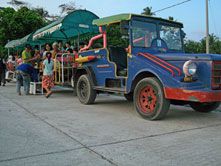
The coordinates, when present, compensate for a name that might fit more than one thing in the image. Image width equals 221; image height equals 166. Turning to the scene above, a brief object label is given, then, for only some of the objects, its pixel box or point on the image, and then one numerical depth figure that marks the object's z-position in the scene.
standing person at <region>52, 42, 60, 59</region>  12.11
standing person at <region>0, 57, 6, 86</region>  17.22
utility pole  22.68
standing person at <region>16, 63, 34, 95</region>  12.30
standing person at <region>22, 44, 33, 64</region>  12.98
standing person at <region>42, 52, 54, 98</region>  11.27
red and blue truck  6.33
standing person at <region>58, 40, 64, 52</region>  13.31
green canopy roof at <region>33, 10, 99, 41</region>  12.50
